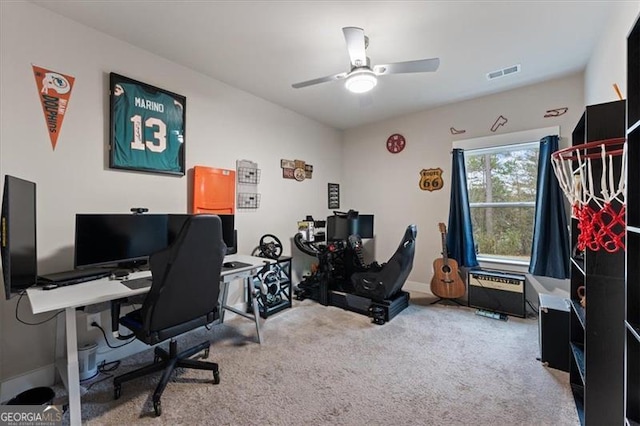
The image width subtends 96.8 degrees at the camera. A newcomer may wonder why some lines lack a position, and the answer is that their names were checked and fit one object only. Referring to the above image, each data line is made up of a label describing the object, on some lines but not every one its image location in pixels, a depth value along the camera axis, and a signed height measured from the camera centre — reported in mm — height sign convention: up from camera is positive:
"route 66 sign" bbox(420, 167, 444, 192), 4086 +474
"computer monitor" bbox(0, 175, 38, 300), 1536 -114
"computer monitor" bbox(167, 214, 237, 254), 3043 -198
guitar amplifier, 3271 -959
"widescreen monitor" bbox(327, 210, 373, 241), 4137 -188
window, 3557 +176
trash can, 1702 -1112
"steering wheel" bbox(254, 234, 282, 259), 3543 -434
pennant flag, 2078 +896
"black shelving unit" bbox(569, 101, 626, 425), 1429 -558
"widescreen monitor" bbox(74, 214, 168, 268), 2115 -193
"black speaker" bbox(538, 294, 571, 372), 2209 -985
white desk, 1560 -485
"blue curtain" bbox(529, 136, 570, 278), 3088 -158
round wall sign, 4454 +1098
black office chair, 1718 -511
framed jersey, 2427 +799
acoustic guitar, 3672 -875
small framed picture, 4973 +302
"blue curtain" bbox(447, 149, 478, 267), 3697 -112
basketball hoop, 1327 +84
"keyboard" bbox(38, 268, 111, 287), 1865 -426
